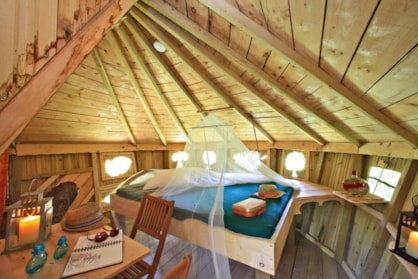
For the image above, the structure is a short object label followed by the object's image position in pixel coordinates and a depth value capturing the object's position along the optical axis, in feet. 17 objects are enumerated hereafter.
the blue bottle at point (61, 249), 4.00
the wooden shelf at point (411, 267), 4.02
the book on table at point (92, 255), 3.75
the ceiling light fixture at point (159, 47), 7.22
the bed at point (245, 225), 4.78
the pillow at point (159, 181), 8.38
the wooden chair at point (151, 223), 5.27
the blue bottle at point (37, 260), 3.46
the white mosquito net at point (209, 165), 7.10
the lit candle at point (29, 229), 4.28
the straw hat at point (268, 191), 7.43
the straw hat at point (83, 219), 5.24
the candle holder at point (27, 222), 4.16
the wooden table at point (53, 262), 3.59
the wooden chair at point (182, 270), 2.62
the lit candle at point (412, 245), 4.36
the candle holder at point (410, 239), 4.37
